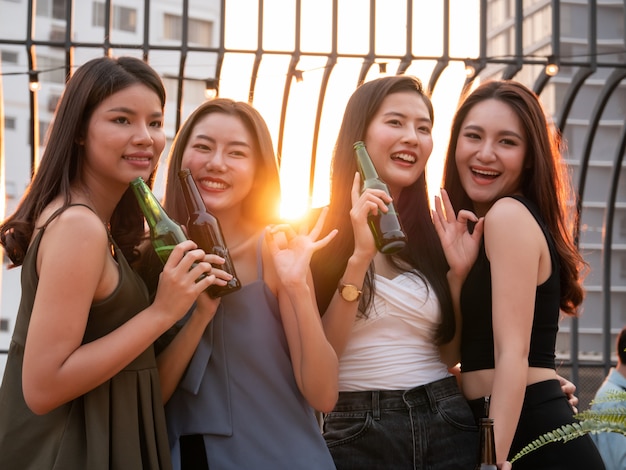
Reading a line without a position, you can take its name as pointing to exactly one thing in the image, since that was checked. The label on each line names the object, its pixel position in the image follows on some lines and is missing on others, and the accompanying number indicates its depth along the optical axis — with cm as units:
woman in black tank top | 222
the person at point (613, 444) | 376
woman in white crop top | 225
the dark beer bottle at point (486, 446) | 170
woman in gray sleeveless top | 205
